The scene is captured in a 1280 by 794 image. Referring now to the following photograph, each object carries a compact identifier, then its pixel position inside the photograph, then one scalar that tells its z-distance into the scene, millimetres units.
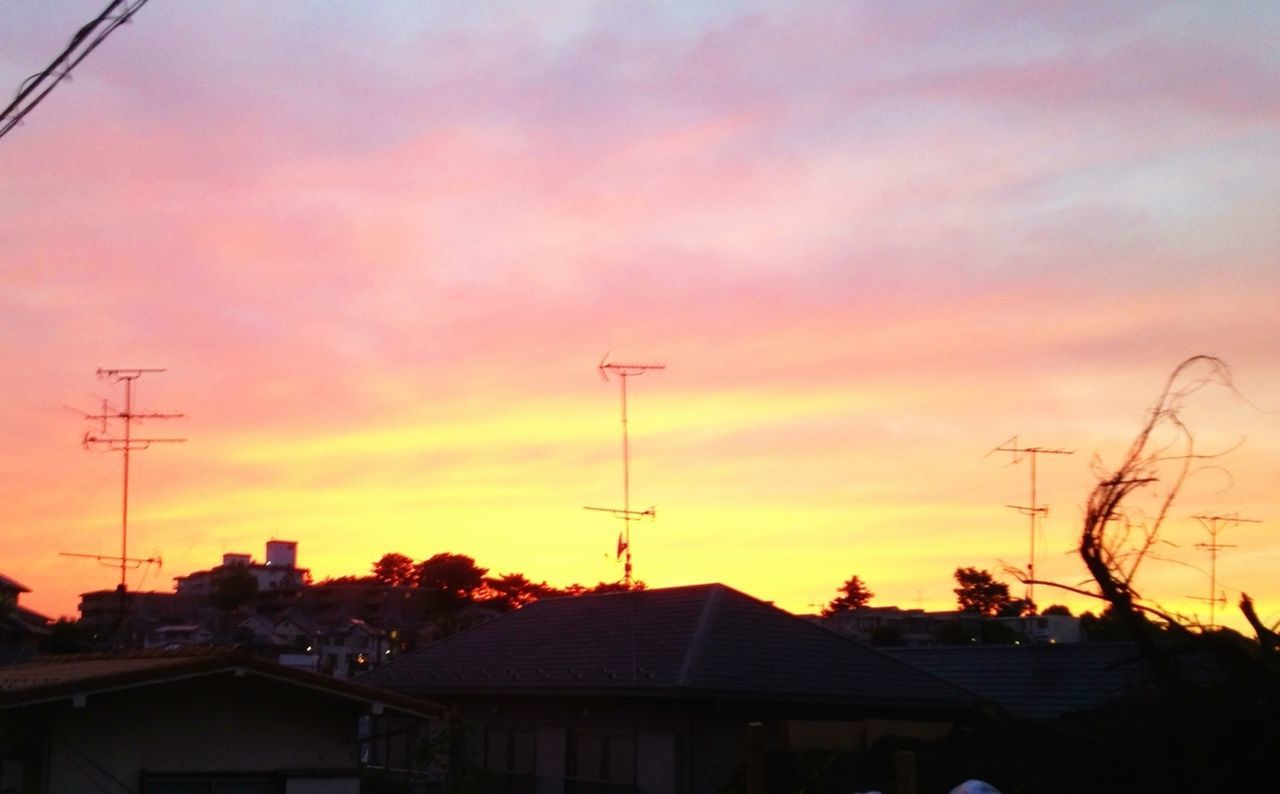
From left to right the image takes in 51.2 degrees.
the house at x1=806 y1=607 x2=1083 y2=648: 47822
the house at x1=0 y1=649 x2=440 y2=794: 14484
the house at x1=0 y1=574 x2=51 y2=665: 37438
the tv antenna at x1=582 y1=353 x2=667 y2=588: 28531
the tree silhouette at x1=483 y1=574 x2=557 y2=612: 82500
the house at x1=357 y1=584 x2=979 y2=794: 22266
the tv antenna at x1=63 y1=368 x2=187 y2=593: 25703
